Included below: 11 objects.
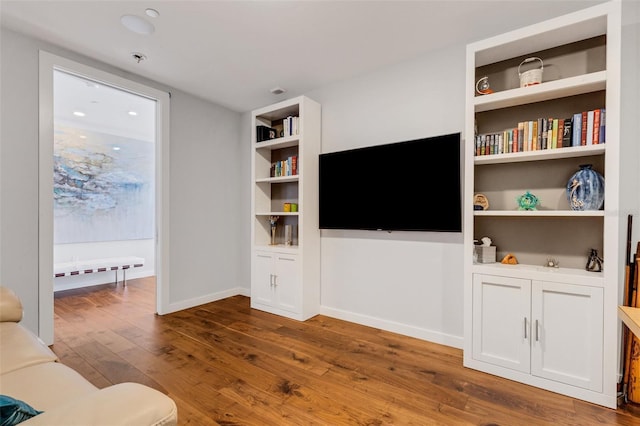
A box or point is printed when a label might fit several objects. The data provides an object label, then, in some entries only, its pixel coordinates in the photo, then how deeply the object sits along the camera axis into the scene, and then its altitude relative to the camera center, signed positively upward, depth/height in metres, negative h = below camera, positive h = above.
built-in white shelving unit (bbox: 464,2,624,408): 1.86 -0.12
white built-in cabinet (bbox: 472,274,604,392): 1.90 -0.82
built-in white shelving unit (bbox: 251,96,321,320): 3.34 +0.00
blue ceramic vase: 1.95 +0.14
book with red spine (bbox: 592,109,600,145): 1.93 +0.55
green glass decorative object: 2.20 +0.06
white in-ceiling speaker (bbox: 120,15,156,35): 2.29 +1.47
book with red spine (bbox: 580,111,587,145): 1.98 +0.53
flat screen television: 2.54 +0.22
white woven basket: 2.13 +0.97
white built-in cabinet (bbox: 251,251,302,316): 3.37 -0.87
